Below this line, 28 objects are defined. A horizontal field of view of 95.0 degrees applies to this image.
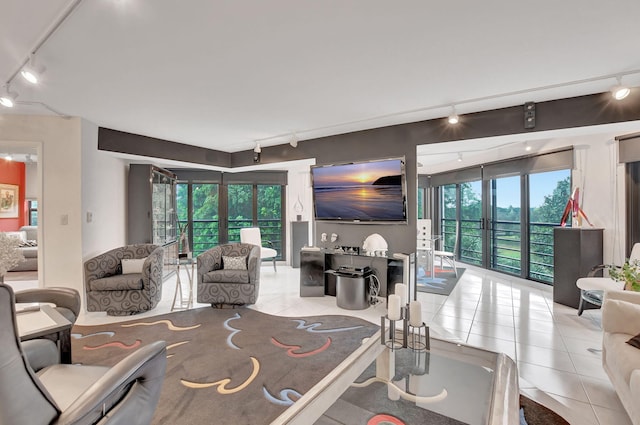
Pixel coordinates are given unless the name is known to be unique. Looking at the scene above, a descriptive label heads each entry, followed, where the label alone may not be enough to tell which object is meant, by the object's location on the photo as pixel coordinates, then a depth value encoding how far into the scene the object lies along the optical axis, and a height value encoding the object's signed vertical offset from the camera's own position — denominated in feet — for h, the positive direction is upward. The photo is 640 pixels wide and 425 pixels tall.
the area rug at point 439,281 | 16.25 -4.15
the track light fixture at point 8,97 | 8.92 +3.65
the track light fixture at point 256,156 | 17.22 +3.52
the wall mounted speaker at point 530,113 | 10.53 +3.62
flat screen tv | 13.17 +1.11
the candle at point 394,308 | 6.86 -2.21
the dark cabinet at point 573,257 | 12.96 -1.96
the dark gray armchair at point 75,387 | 3.12 -2.31
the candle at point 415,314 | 6.75 -2.32
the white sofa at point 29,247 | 20.10 -2.26
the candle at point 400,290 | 7.22 -1.88
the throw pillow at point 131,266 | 13.03 -2.28
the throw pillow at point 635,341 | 6.25 -2.76
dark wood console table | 14.01 -2.64
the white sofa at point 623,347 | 5.37 -2.92
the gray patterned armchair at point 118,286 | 11.99 -2.97
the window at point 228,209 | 22.85 +0.44
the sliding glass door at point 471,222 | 21.56 -0.65
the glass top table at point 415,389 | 5.22 -3.53
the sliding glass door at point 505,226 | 18.40 -0.81
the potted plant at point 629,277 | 8.52 -1.90
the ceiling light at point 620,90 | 8.46 +3.59
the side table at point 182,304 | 12.93 -4.04
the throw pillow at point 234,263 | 13.84 -2.30
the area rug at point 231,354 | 6.54 -4.23
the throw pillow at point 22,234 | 21.36 -1.37
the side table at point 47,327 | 5.86 -2.32
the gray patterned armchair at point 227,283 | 12.91 -3.03
